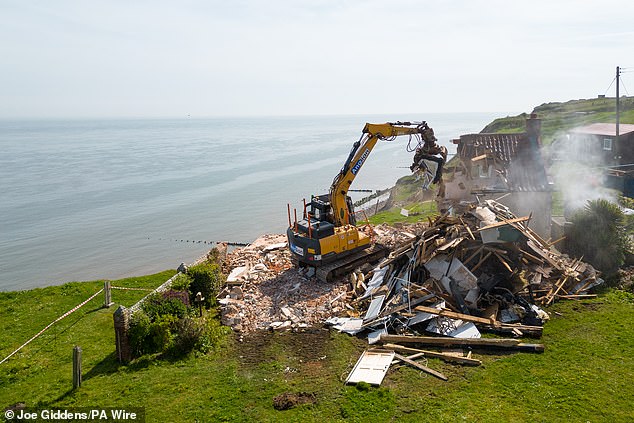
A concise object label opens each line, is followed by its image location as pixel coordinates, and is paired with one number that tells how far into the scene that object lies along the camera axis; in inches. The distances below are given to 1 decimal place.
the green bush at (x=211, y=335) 566.3
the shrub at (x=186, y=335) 551.2
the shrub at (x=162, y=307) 565.0
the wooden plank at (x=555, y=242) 764.2
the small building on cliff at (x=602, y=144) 1571.1
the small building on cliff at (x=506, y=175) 925.8
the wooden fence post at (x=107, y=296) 717.3
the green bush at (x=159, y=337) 546.9
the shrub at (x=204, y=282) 677.3
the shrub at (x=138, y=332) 539.8
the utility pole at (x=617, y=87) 1375.5
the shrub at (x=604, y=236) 721.0
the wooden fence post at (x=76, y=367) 477.7
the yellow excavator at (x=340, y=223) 730.2
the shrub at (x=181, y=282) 648.7
